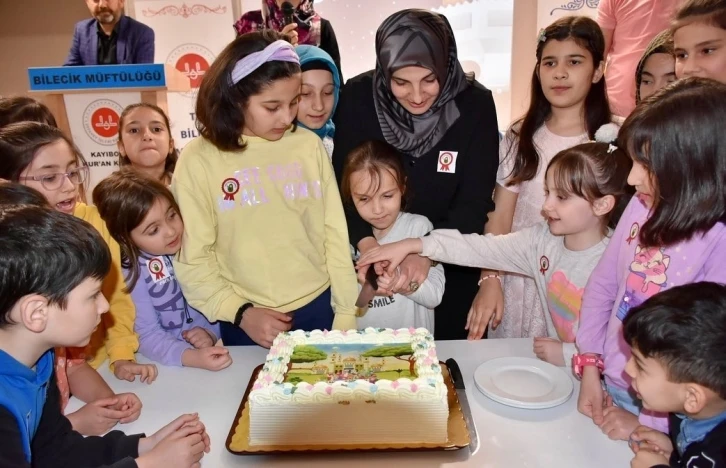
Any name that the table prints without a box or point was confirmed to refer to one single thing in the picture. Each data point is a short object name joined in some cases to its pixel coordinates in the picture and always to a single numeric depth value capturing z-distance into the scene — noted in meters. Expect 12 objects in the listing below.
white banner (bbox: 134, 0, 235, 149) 5.10
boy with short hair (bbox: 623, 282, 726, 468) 1.03
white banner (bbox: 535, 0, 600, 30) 4.97
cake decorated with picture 1.25
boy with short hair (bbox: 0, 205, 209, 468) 1.03
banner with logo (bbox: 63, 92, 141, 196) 3.30
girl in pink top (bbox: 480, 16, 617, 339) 2.01
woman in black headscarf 2.00
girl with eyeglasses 1.61
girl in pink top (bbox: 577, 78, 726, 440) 1.19
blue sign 3.21
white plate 1.39
